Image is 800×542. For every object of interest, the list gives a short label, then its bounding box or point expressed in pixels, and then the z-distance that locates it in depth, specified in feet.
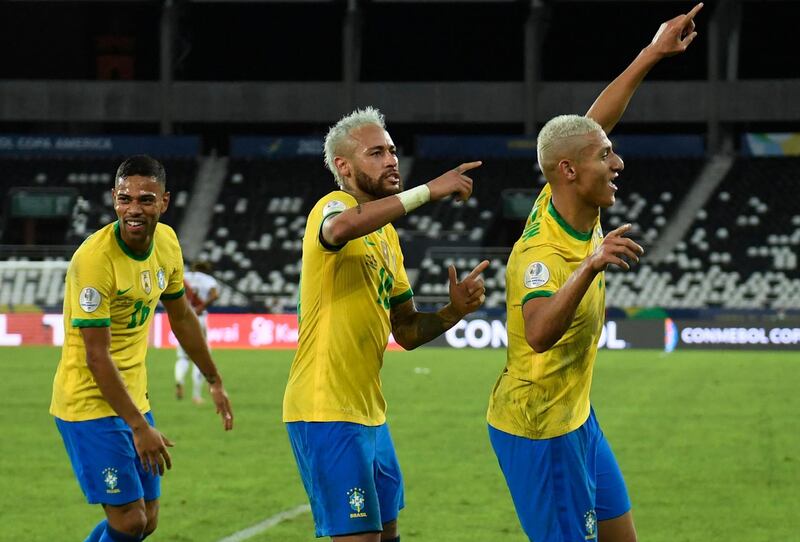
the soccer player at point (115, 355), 40.78
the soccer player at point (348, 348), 34.58
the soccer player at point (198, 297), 120.98
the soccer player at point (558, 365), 33.04
